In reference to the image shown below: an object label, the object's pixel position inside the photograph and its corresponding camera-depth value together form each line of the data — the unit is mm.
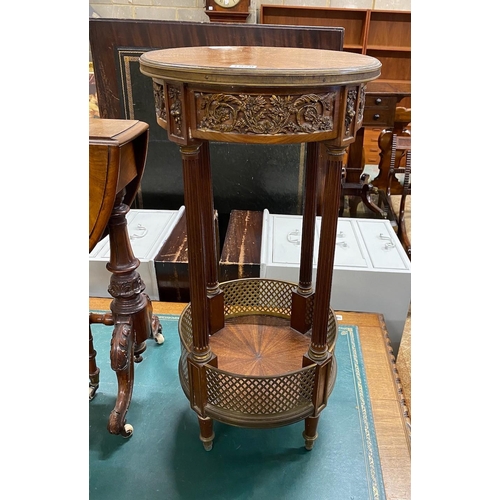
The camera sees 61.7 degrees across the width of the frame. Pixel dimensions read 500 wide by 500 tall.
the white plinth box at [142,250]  1730
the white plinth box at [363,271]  1623
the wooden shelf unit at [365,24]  3838
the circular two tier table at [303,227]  755
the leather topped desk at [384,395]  1136
